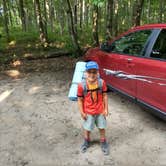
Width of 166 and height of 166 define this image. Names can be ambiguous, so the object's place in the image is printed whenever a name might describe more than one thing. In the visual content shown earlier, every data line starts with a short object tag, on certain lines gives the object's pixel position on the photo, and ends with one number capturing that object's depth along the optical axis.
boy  2.56
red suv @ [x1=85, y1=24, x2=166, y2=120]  3.01
